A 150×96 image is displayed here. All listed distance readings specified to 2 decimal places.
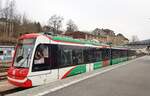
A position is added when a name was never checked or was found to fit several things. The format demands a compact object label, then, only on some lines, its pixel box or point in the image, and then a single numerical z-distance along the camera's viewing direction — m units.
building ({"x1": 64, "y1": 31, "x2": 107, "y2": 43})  39.49
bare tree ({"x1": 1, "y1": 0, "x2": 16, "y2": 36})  23.18
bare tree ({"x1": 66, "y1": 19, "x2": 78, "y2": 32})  42.46
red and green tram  4.88
